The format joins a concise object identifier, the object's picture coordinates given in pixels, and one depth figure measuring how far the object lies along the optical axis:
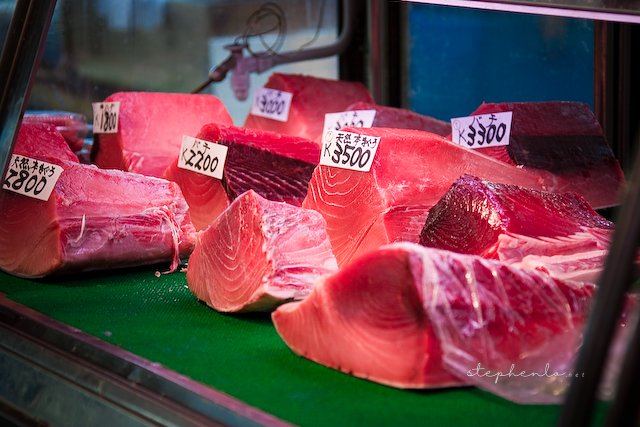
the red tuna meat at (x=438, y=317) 1.92
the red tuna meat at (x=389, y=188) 3.03
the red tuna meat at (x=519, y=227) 2.47
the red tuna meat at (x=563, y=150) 3.74
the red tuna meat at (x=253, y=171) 3.63
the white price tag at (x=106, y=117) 4.44
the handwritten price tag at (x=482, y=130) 3.80
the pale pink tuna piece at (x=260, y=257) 2.53
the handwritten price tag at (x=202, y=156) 3.72
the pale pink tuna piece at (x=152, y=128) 4.29
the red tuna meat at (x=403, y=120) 4.20
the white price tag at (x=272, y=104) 5.05
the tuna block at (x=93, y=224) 3.20
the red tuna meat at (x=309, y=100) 4.93
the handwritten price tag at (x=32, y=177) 3.31
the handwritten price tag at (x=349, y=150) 3.13
